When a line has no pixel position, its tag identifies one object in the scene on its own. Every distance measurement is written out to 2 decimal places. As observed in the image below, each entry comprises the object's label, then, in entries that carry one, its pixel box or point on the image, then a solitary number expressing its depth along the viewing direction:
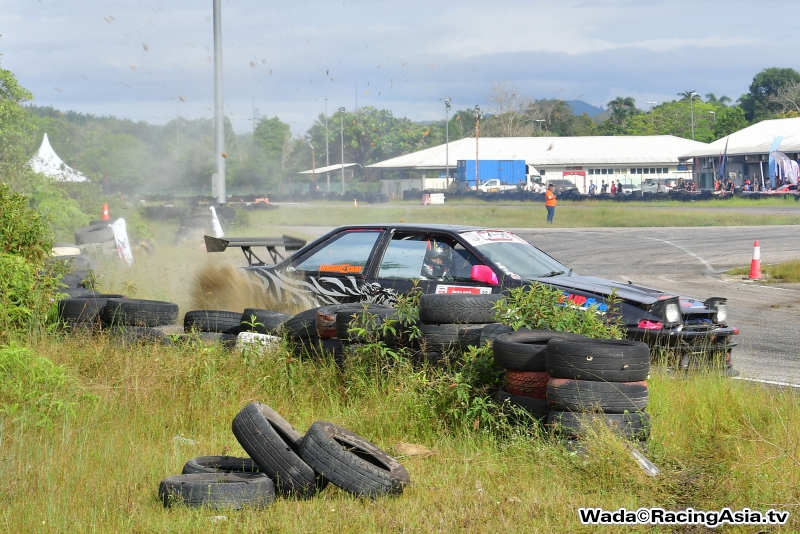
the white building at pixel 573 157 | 176.25
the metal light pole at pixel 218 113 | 40.87
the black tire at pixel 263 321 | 15.91
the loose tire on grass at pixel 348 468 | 9.21
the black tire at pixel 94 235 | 33.94
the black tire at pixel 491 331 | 12.39
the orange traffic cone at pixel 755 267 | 36.33
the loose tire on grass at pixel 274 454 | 9.29
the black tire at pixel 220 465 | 9.82
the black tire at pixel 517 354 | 11.05
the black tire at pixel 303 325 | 14.94
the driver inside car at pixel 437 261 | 16.73
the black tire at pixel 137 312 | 16.58
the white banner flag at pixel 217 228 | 42.47
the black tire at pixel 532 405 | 10.99
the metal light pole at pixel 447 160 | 152.25
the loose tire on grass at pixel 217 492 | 8.92
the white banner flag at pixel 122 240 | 31.92
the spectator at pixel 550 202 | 73.44
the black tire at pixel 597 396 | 10.28
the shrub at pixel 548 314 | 12.68
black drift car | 15.21
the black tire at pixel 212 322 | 16.59
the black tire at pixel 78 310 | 16.78
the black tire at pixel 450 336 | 12.68
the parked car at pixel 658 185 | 134.10
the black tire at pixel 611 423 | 10.16
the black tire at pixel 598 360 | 10.38
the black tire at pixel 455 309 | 13.02
